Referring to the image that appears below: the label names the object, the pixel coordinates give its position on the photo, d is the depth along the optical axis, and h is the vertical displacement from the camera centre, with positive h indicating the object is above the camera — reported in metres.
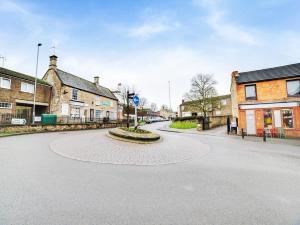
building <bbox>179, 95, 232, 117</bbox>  48.47 +3.93
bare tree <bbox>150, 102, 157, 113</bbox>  108.11 +9.37
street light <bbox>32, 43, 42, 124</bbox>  20.22 +7.98
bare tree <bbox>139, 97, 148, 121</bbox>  61.41 +7.72
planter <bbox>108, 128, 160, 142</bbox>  11.21 -1.14
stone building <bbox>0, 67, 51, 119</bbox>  19.69 +3.85
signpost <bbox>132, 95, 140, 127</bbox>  12.55 +1.66
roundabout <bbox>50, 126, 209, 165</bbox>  7.24 -1.71
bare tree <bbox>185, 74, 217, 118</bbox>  35.25 +6.02
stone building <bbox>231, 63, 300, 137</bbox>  16.66 +2.09
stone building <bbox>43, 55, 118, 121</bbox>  25.14 +4.36
